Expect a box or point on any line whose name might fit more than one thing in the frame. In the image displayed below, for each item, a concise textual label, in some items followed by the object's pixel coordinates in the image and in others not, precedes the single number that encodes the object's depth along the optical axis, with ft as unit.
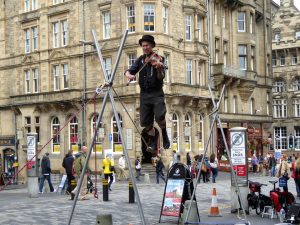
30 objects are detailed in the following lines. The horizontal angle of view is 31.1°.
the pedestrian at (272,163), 128.41
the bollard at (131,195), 65.77
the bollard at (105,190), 67.12
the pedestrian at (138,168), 112.88
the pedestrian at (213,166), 103.76
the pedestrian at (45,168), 88.02
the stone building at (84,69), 133.08
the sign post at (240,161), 58.95
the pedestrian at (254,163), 144.97
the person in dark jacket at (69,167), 79.82
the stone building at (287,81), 247.50
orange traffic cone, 54.34
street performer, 25.73
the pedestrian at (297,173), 63.73
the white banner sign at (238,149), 59.52
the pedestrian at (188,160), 125.49
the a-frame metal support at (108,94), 26.01
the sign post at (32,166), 79.25
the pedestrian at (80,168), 70.77
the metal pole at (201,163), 40.77
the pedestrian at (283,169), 67.41
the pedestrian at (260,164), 153.48
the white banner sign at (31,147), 79.66
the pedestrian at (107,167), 82.74
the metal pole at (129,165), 23.94
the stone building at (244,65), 160.25
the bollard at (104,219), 25.72
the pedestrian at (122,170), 108.58
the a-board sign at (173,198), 49.24
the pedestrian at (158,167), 103.24
